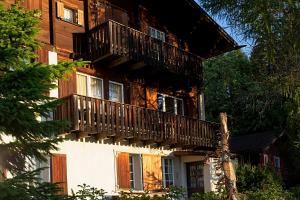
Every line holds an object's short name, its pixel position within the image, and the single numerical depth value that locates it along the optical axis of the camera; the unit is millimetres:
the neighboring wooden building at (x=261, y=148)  38219
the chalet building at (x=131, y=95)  21000
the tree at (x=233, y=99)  41188
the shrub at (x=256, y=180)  25672
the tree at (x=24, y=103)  9695
